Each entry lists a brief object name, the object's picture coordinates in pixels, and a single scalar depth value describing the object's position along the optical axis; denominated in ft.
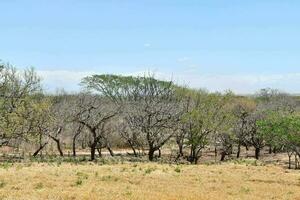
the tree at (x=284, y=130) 103.91
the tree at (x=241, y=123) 215.72
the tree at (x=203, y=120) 157.48
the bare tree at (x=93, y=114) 154.92
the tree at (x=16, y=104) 125.29
